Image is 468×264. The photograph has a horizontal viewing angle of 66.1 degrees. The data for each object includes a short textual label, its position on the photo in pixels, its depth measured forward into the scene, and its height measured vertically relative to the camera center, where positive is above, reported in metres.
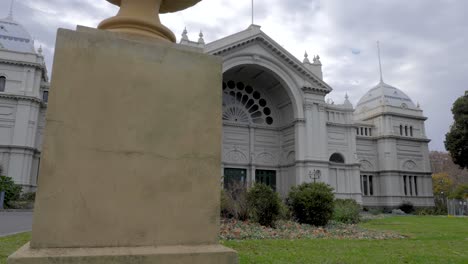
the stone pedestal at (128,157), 2.28 +0.27
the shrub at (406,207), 39.91 -0.72
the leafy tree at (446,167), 58.98 +5.73
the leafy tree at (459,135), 37.03 +6.81
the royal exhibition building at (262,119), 29.58 +7.34
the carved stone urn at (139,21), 2.92 +1.42
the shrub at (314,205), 16.92 -0.26
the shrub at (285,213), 16.83 -0.66
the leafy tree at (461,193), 40.28 +0.92
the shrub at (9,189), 24.70 +0.45
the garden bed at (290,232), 12.21 -1.23
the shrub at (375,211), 36.00 -1.10
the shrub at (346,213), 19.78 -0.73
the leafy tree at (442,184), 53.06 +2.52
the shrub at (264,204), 15.09 -0.23
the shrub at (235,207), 15.76 -0.37
